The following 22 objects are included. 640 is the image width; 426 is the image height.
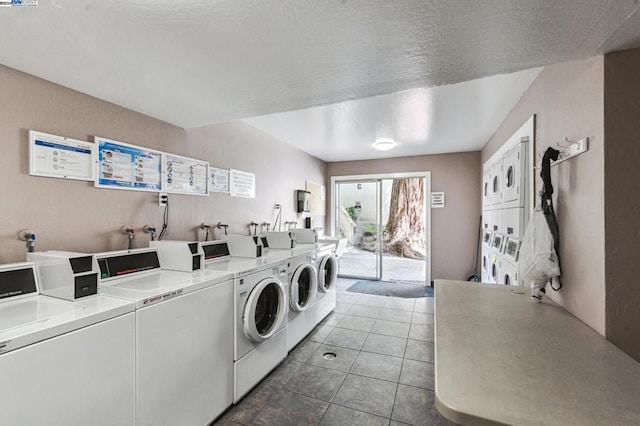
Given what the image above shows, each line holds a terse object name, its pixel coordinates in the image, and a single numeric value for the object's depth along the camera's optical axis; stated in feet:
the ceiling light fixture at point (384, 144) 12.54
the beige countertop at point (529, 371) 2.22
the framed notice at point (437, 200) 15.90
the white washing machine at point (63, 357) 2.97
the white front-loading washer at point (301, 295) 8.33
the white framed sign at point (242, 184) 9.99
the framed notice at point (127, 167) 6.13
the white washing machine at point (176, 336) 4.31
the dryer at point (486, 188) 11.56
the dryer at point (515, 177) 7.23
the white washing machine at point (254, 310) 6.11
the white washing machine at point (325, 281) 10.43
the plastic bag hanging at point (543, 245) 4.92
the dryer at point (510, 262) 7.49
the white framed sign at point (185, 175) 7.69
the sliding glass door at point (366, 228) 17.13
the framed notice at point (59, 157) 5.11
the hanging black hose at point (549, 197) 4.98
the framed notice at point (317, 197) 16.17
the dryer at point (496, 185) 9.47
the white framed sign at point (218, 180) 9.15
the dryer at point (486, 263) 11.15
